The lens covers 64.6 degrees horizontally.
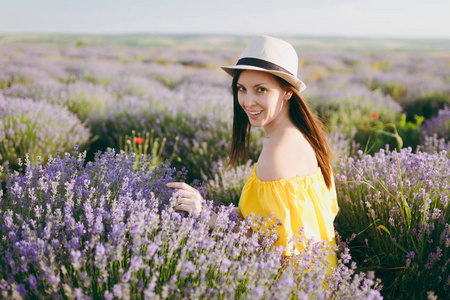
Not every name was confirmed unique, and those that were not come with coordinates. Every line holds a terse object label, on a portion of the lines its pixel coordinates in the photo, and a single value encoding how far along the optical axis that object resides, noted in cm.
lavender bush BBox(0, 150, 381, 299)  126
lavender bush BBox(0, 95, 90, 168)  354
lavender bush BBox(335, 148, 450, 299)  207
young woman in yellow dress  186
